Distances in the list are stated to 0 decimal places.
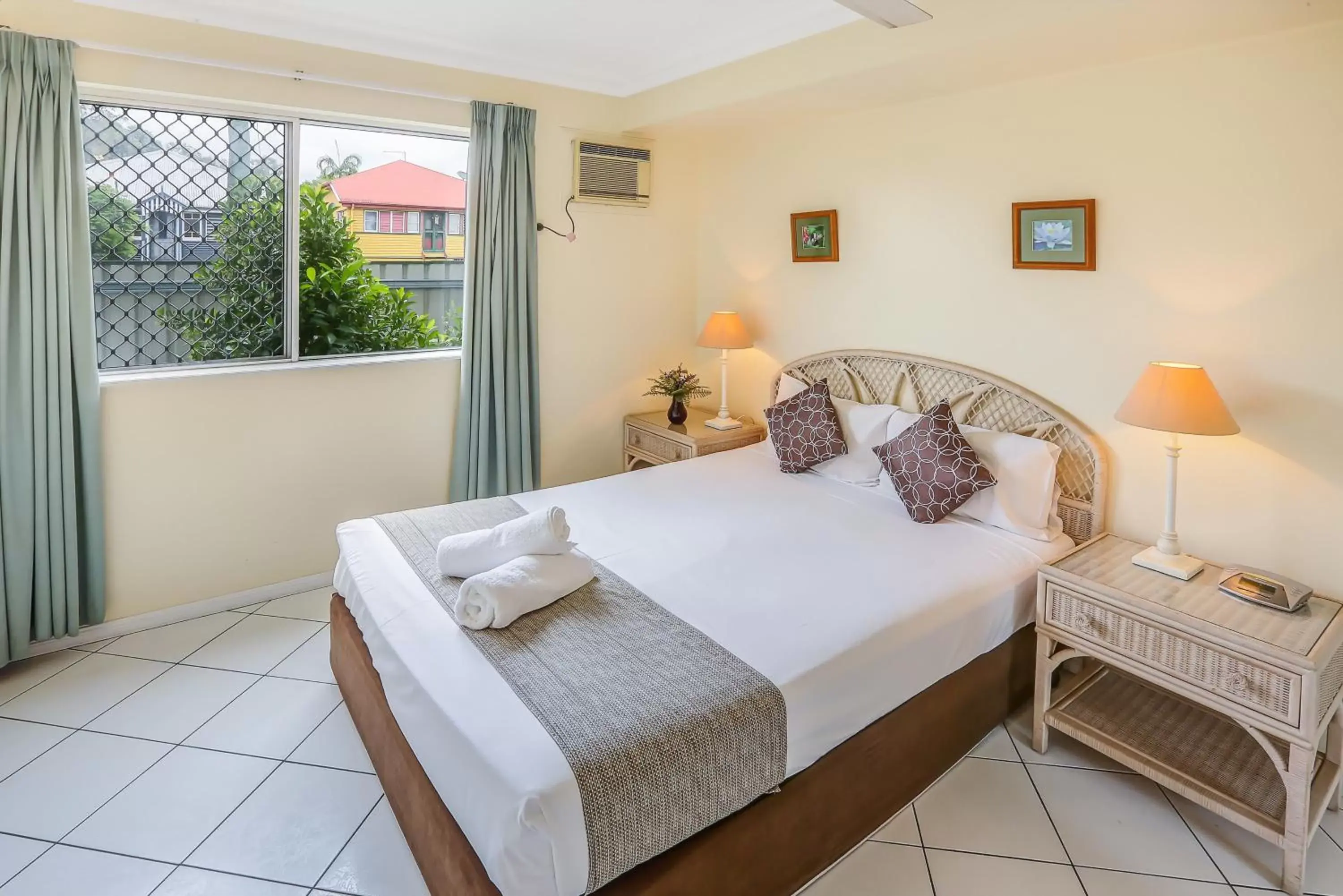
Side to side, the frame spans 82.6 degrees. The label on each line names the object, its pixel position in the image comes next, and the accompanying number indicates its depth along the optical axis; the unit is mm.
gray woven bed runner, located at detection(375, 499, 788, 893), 1528
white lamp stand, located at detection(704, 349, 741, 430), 4145
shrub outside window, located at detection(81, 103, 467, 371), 2994
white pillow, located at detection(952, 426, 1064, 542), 2762
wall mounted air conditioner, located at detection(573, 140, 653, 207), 3982
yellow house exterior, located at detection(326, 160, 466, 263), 3547
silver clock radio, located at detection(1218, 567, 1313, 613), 2141
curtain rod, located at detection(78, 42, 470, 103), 2793
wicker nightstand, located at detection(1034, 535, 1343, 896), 1934
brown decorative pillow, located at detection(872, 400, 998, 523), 2803
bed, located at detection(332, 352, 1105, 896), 1577
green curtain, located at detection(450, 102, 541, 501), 3652
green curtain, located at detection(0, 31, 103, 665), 2637
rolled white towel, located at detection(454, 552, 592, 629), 2012
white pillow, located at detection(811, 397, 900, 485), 3309
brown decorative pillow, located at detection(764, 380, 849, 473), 3406
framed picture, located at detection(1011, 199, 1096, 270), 2727
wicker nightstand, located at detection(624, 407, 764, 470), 3961
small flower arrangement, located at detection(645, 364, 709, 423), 4156
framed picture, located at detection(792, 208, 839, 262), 3658
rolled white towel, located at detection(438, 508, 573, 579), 2244
